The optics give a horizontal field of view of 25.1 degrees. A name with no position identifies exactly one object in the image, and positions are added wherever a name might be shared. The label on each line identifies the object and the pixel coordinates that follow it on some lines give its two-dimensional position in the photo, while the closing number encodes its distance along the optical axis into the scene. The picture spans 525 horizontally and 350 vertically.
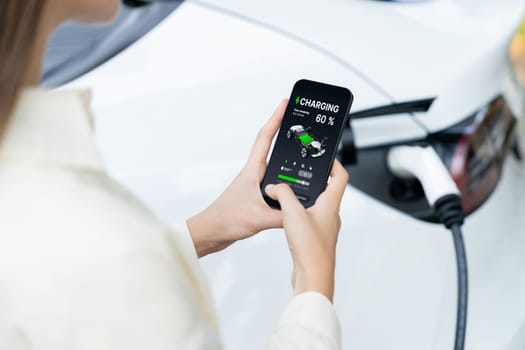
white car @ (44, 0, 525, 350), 1.50
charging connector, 1.51
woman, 0.99
